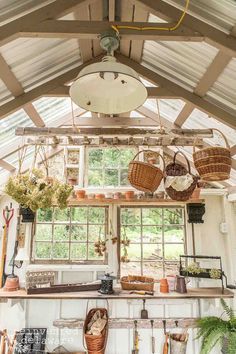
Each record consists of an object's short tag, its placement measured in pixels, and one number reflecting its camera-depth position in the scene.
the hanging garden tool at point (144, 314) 3.71
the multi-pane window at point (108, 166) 4.16
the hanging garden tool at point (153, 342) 3.63
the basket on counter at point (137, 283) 3.50
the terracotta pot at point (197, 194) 3.66
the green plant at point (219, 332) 3.03
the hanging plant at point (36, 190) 2.26
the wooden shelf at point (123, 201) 3.74
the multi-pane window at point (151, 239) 3.96
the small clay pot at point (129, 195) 3.80
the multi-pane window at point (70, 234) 3.94
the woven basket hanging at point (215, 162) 2.05
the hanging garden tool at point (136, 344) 3.63
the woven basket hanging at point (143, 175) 2.21
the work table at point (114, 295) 3.28
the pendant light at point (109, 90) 1.28
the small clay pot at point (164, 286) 3.50
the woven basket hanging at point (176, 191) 2.30
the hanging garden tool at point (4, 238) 3.75
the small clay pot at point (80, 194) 3.77
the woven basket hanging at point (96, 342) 3.35
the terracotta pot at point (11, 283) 3.47
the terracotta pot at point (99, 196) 3.76
